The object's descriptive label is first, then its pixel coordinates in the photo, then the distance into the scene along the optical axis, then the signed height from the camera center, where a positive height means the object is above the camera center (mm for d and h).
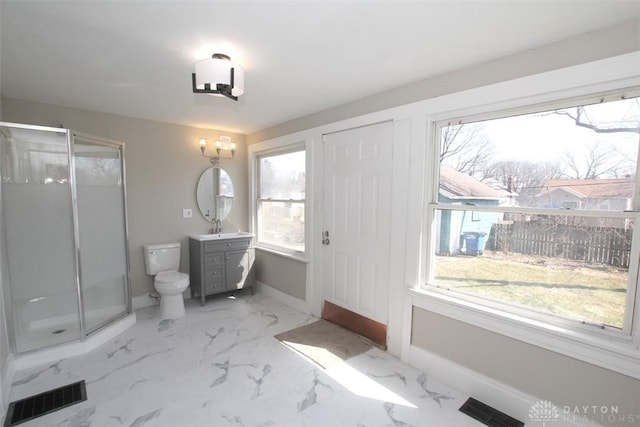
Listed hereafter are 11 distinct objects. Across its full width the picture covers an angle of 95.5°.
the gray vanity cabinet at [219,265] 3557 -899
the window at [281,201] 3568 -74
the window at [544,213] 1566 -109
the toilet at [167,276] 3193 -931
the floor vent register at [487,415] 1771 -1381
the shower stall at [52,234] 2340 -344
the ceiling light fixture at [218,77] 1717 +710
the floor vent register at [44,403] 1793 -1370
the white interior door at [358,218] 2568 -214
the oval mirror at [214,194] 3904 +10
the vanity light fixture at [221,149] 3894 +628
